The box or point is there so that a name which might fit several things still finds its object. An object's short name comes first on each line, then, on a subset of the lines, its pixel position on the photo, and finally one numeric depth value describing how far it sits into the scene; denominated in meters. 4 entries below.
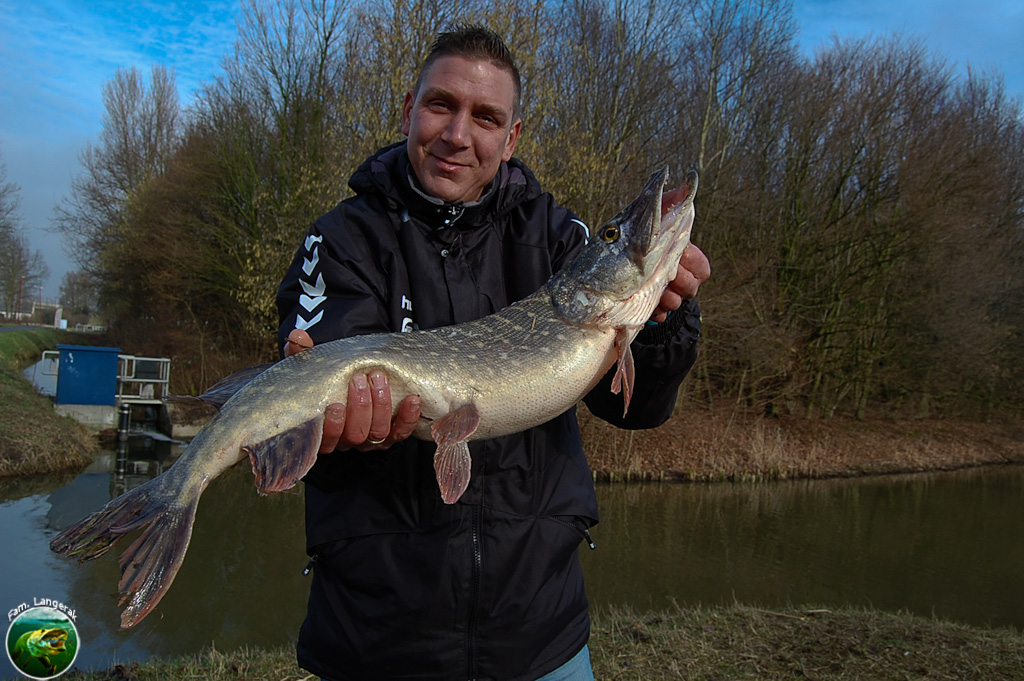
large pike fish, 0.74
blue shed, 12.41
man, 0.76
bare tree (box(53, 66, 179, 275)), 21.01
